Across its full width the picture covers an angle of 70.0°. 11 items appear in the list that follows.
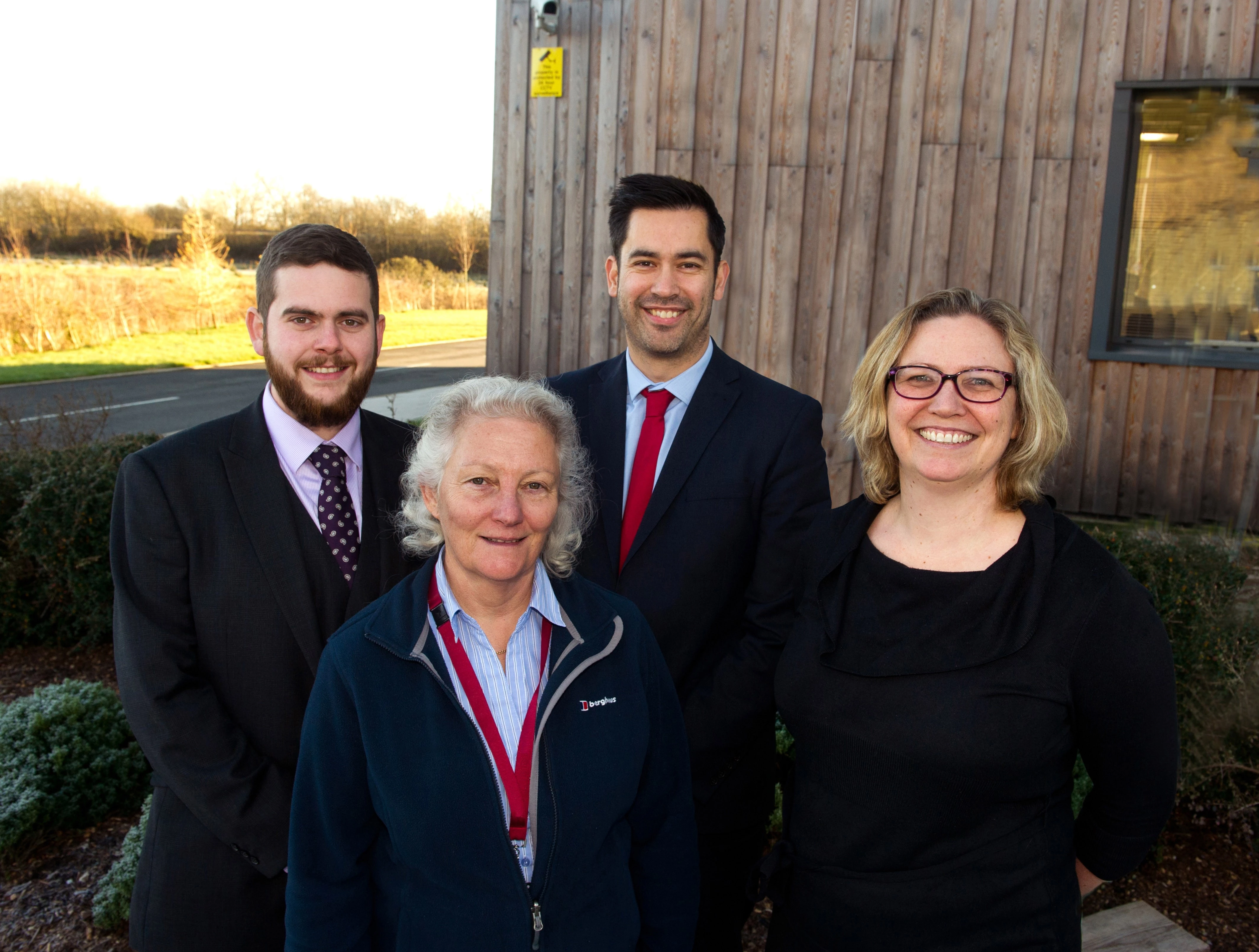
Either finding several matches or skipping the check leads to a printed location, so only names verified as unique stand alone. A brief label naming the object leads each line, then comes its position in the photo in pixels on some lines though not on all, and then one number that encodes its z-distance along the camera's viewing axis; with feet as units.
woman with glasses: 5.44
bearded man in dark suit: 6.24
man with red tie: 7.39
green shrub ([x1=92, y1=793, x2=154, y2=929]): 9.68
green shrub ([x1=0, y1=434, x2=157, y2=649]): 15.37
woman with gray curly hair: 5.14
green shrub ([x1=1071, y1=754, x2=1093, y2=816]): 10.48
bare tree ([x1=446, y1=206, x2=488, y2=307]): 115.44
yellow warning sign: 20.04
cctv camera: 18.97
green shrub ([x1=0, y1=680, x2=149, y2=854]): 10.85
